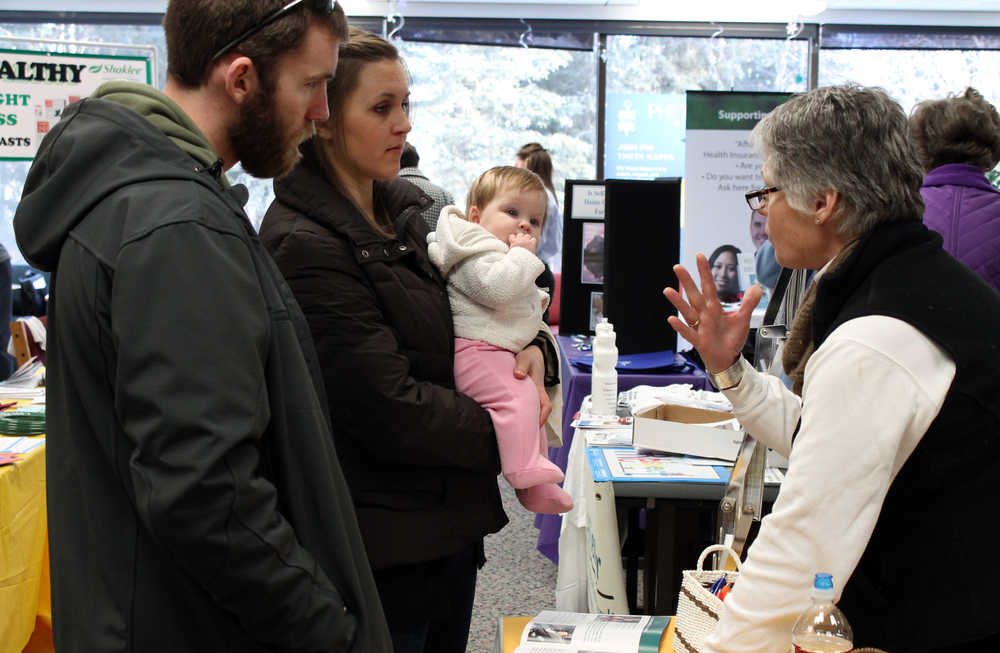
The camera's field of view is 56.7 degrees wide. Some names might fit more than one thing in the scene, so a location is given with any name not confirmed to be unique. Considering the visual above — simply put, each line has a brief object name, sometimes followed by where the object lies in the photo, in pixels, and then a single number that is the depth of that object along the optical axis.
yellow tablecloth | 2.26
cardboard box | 2.34
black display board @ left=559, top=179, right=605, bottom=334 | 4.37
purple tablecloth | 3.46
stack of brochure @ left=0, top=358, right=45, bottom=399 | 3.12
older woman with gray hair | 1.16
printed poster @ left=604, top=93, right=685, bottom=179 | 7.90
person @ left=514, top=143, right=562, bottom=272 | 5.80
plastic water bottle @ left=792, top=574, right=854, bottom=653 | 1.14
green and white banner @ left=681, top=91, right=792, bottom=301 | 6.75
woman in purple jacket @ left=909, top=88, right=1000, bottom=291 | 2.89
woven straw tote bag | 1.49
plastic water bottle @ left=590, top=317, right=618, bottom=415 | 2.83
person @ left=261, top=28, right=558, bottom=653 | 1.44
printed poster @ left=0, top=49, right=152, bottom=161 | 4.55
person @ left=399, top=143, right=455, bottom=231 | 3.34
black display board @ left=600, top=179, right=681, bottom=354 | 3.66
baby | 1.63
